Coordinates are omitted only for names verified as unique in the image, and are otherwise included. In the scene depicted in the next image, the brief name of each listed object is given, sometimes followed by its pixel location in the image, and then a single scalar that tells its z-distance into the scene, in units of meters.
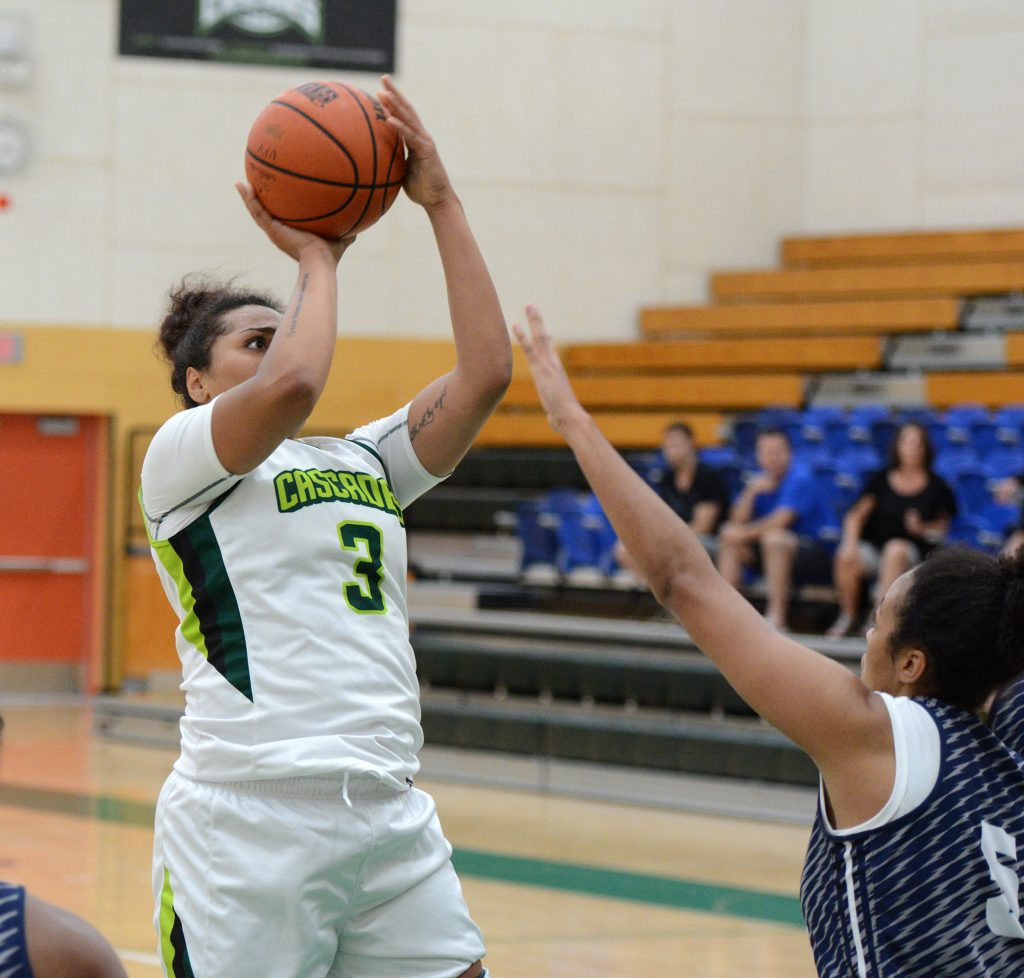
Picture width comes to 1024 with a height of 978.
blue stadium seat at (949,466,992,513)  16.70
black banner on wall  22.12
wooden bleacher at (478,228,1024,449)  21.82
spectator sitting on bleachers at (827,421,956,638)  15.71
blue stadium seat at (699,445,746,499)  18.21
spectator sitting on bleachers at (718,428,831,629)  16.51
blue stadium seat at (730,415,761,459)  19.90
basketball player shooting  4.12
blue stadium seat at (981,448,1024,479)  16.91
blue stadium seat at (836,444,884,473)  18.02
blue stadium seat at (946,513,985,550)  16.12
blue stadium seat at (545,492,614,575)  19.02
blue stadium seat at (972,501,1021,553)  16.06
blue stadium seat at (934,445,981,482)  17.08
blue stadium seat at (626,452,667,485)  18.85
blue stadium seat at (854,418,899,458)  18.28
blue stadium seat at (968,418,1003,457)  17.74
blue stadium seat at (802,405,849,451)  19.11
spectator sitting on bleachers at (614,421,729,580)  17.55
